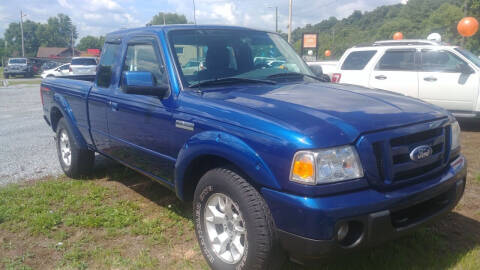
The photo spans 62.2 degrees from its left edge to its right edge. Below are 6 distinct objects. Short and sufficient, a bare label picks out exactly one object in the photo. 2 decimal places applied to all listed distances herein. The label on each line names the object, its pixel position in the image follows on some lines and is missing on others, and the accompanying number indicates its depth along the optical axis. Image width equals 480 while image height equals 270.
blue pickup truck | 2.25
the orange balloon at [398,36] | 21.45
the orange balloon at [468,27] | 15.09
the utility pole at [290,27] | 28.63
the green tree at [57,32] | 104.31
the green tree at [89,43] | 105.57
